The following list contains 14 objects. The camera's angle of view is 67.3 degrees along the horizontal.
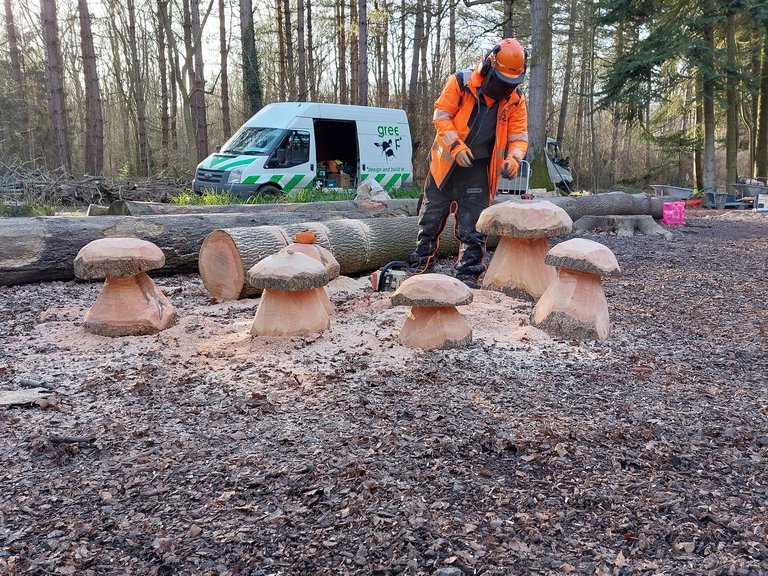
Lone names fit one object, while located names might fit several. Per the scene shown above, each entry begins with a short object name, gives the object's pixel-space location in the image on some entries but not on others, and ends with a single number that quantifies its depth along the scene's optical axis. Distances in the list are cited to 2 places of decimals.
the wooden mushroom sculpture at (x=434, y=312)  3.31
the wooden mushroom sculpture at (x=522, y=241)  4.36
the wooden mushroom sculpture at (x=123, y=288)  3.50
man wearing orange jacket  4.59
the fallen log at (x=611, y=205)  9.84
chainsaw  4.81
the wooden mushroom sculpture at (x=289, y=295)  3.40
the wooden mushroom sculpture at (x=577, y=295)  3.56
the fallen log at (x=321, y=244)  4.70
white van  10.80
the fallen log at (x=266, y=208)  7.47
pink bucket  10.70
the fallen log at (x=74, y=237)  5.24
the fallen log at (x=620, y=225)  9.04
